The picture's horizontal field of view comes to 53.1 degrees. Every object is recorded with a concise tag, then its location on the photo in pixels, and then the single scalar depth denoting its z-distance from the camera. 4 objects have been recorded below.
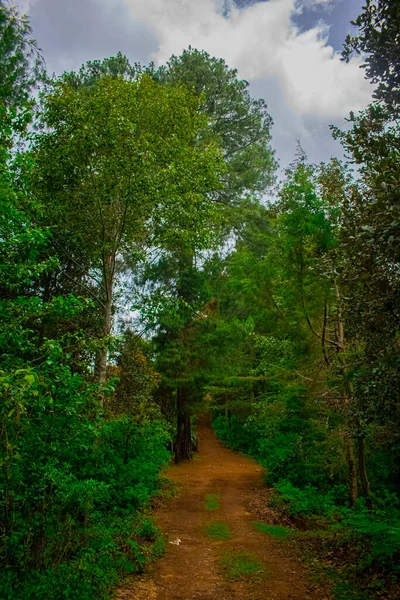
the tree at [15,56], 6.18
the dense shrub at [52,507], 4.44
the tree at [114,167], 9.29
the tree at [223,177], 16.34
